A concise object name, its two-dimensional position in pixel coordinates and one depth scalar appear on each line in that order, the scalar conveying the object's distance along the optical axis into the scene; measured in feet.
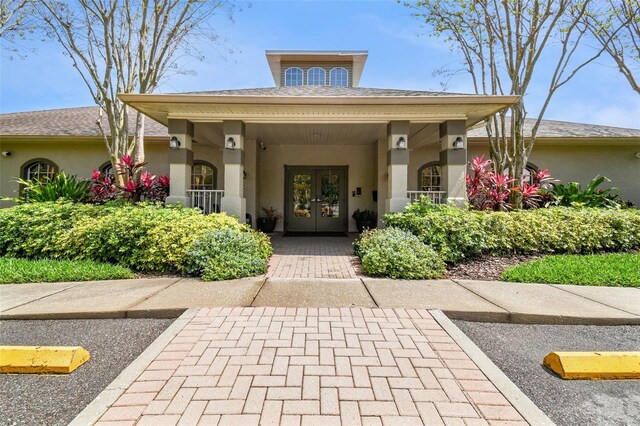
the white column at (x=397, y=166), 24.64
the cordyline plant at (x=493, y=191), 24.70
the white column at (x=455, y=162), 24.44
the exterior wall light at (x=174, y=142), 24.66
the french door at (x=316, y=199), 39.60
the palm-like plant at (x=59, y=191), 26.20
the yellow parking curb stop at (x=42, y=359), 8.14
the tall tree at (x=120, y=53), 26.58
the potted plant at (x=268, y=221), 37.55
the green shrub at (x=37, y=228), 20.10
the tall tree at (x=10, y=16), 32.22
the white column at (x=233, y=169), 24.82
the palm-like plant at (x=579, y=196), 28.14
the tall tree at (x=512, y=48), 25.98
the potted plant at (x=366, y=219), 36.24
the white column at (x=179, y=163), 24.77
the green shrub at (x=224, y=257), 16.20
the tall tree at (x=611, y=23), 28.17
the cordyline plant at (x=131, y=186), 25.41
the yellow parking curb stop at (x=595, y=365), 8.04
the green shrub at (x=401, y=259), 16.58
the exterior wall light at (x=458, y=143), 24.41
